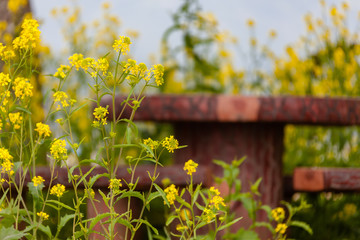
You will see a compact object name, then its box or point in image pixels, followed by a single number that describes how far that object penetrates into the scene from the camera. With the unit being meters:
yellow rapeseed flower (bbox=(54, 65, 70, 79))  3.69
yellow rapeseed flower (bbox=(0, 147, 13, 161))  3.68
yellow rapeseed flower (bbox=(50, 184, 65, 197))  3.68
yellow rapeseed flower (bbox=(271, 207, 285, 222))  4.34
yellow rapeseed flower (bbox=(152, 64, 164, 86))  3.68
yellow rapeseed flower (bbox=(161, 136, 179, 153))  3.67
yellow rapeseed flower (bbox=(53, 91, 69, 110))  3.69
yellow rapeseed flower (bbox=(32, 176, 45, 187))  3.70
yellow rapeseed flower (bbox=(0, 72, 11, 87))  3.76
